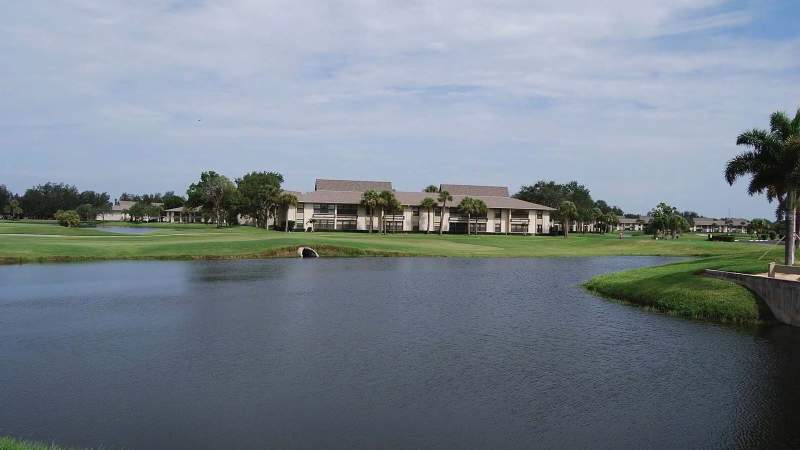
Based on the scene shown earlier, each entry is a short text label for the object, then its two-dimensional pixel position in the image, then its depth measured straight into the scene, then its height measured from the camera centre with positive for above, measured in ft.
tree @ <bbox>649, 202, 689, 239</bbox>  442.50 +9.61
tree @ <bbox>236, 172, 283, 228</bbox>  495.16 +22.40
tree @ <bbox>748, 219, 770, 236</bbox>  549.13 +8.80
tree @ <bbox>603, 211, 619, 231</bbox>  585.34 +11.63
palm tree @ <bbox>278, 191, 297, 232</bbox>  433.07 +16.17
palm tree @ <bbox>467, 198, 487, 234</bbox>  445.78 +14.65
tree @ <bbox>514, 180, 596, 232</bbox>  629.92 +16.80
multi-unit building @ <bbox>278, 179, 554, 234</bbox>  452.47 +10.07
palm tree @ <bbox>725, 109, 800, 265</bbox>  138.21 +16.07
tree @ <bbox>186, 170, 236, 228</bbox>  552.82 +24.37
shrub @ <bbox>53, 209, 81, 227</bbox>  424.05 -0.44
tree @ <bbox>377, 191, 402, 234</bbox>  424.46 +15.52
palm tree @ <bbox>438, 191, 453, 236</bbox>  452.59 +21.21
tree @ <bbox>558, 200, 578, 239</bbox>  461.37 +14.75
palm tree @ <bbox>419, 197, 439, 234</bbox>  443.73 +16.39
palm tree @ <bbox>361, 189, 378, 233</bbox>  424.83 +16.69
